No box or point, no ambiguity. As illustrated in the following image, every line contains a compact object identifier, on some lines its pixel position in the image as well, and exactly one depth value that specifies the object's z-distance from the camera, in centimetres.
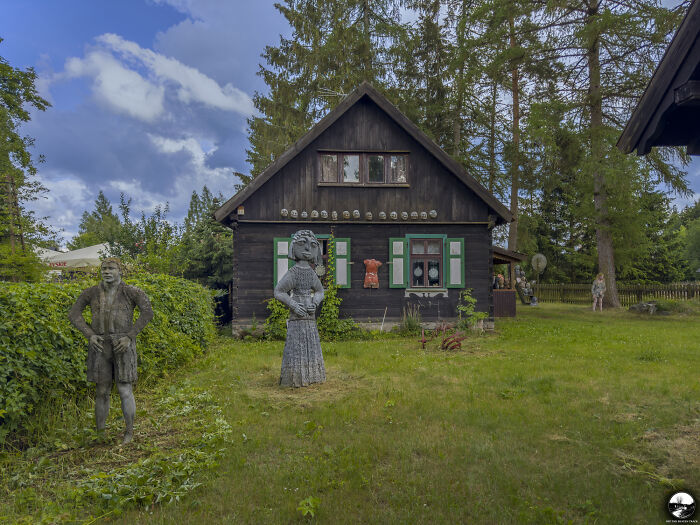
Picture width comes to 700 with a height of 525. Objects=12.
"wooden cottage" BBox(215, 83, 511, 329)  1223
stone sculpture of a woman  668
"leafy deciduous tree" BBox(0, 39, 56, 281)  1002
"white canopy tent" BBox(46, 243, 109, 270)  1533
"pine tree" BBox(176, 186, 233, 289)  1572
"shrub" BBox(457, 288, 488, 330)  1230
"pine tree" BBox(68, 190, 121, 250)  4353
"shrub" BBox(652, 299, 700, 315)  1698
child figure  1847
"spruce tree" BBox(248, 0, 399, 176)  1902
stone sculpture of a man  441
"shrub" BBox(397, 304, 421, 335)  1228
